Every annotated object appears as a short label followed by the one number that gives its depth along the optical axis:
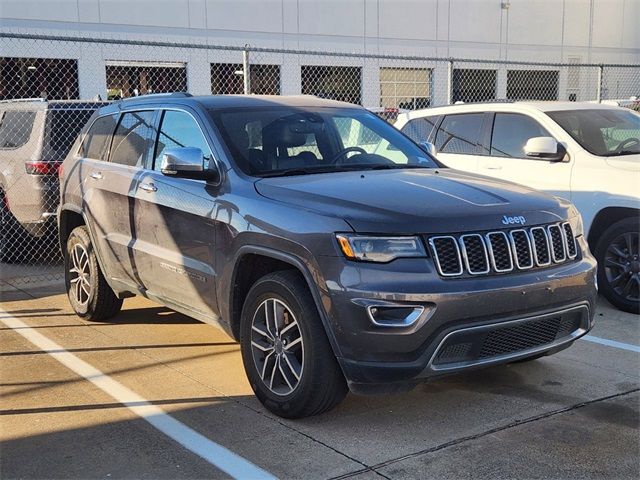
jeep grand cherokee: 3.75
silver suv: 8.57
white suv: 6.57
